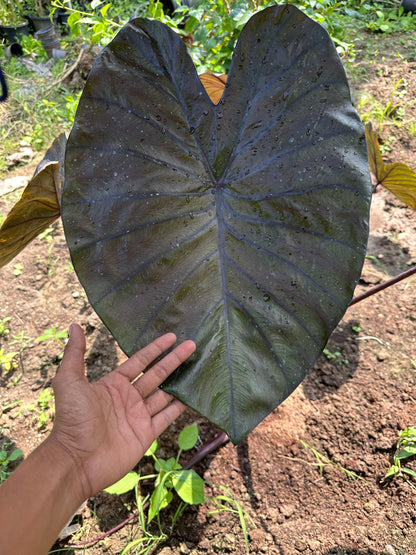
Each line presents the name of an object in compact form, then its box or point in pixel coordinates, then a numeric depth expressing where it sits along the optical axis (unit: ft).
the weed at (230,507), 3.82
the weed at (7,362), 5.37
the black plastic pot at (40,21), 17.11
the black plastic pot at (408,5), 12.92
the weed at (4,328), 5.93
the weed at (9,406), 5.06
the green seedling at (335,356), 5.21
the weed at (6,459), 4.47
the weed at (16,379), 5.39
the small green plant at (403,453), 4.09
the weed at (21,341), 5.76
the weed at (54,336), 5.28
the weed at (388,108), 8.46
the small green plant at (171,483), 3.68
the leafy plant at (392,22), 12.13
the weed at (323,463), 4.19
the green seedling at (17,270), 6.85
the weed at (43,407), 4.89
